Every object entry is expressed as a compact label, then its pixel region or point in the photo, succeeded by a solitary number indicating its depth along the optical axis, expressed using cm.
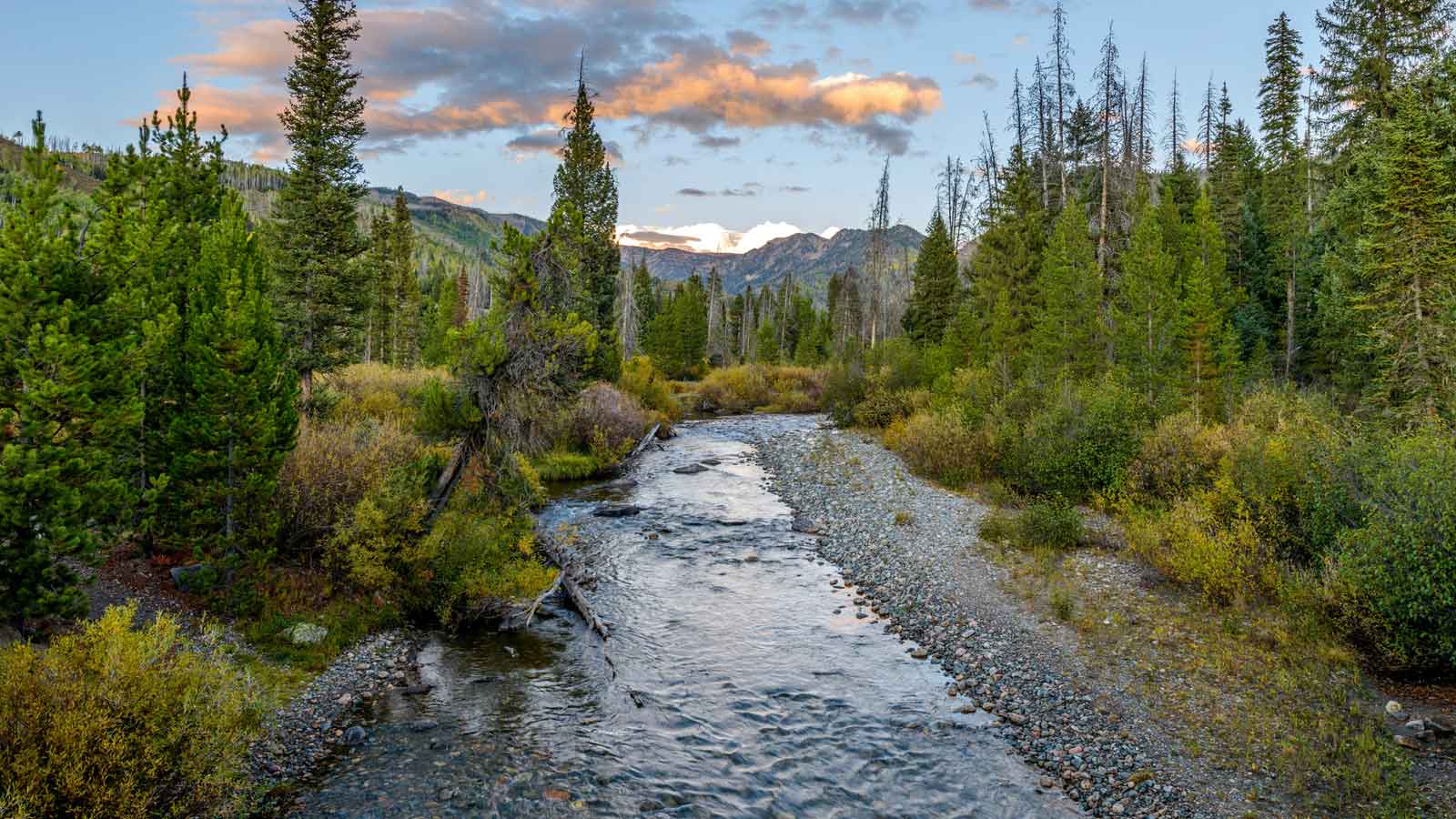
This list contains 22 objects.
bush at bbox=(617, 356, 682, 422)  4234
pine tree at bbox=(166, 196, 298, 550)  1073
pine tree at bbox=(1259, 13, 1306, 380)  3903
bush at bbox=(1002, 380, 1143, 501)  1931
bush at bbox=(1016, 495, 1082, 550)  1617
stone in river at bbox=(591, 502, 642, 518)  2204
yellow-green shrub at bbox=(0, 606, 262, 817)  580
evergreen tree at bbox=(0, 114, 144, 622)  809
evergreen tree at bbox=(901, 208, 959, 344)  4588
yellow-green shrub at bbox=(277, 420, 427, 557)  1271
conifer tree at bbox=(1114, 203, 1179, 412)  2798
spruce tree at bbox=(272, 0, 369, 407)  2317
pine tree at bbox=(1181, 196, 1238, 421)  2862
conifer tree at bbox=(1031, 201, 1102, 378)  2848
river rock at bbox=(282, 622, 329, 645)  1101
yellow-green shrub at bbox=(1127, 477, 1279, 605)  1216
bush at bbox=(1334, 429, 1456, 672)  904
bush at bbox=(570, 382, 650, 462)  2927
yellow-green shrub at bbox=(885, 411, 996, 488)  2367
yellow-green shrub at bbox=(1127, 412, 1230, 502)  1727
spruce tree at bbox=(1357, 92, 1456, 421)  1866
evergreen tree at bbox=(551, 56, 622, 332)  3759
